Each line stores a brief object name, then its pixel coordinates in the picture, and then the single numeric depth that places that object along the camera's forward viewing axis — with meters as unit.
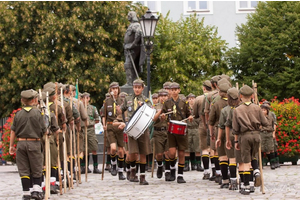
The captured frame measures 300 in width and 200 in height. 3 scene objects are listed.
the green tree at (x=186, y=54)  44.56
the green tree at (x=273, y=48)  43.62
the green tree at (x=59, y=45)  39.94
